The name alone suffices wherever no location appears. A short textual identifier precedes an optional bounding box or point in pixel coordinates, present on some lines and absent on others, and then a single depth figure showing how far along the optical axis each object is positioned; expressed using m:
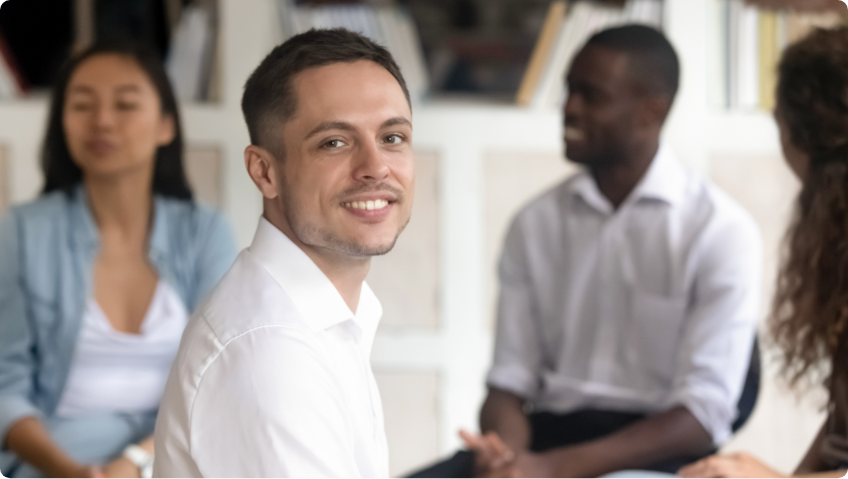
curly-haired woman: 2.87
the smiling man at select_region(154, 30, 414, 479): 2.35
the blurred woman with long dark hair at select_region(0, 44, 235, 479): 3.01
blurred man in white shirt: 3.01
